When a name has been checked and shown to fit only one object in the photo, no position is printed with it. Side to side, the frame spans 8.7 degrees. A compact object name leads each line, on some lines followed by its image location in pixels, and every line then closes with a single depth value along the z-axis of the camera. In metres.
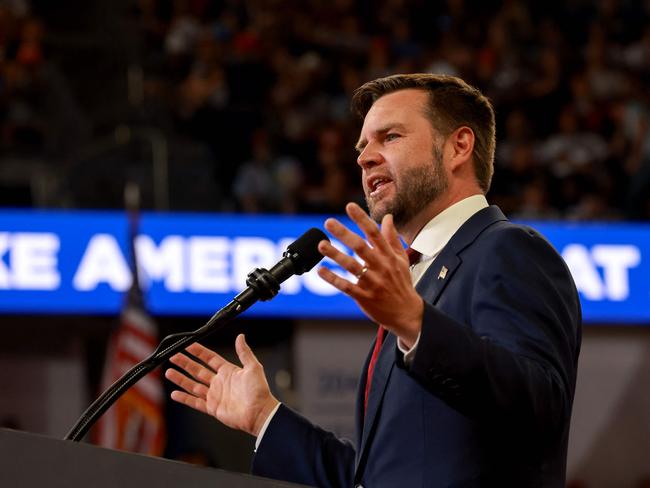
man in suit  6.28
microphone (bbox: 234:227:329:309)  6.53
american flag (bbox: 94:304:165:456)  12.01
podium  6.17
